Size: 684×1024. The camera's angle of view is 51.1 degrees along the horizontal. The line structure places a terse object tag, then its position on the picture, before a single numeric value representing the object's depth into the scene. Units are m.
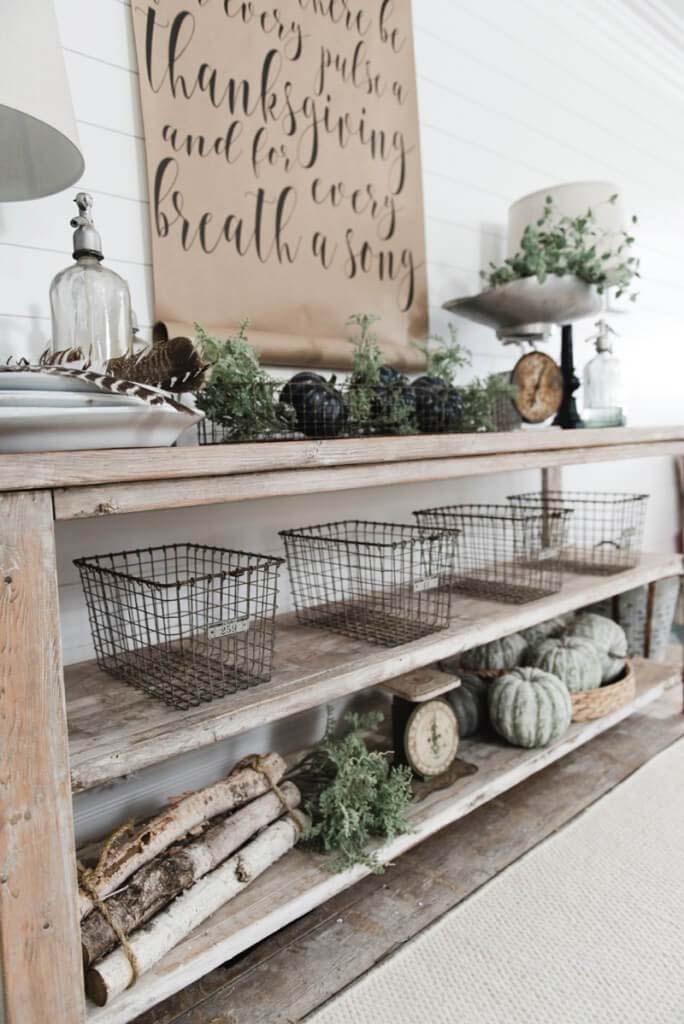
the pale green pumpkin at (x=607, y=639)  1.94
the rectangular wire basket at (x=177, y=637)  1.11
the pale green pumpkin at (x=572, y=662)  1.78
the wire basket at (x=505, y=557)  1.71
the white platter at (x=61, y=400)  0.77
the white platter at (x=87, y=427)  0.79
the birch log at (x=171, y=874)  0.99
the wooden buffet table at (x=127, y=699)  0.78
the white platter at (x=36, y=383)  0.78
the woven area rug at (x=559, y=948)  1.05
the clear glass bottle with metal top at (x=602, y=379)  2.09
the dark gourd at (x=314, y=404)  1.26
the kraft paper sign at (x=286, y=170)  1.45
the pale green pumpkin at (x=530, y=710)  1.60
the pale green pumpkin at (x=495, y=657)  1.81
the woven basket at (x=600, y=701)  1.75
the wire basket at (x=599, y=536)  2.01
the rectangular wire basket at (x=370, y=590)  1.39
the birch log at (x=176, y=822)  1.07
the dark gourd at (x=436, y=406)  1.45
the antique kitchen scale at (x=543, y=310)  1.79
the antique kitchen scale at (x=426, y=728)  1.46
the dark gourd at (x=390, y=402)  1.36
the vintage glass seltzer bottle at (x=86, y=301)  1.12
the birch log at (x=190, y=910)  0.93
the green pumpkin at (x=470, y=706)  1.68
